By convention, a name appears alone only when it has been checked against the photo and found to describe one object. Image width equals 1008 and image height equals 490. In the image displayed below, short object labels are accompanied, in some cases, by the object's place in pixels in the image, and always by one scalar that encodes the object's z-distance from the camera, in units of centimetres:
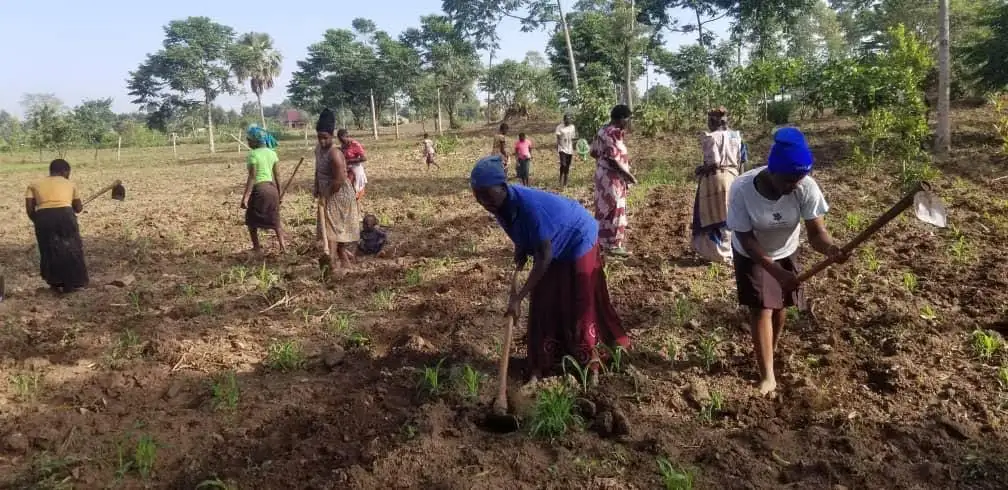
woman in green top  652
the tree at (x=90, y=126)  3525
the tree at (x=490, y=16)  2706
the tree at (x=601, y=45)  2377
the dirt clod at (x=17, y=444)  319
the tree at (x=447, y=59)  3584
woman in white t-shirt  279
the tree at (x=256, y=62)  3888
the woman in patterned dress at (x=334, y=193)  586
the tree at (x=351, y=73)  3619
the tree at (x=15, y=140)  3541
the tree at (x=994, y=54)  1239
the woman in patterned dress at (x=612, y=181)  576
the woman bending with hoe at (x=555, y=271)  311
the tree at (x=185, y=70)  3722
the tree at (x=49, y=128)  2609
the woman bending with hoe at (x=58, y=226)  576
